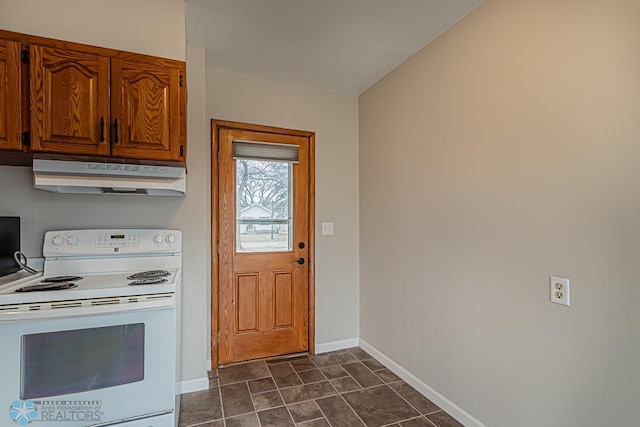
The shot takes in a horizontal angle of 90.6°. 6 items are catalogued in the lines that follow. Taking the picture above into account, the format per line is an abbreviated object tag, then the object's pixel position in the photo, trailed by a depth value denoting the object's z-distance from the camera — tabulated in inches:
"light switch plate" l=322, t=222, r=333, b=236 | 127.4
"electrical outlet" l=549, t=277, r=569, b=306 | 59.1
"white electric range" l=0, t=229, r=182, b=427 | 54.2
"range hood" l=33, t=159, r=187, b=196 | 70.6
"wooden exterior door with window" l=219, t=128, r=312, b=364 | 113.7
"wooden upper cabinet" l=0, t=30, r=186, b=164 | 64.5
